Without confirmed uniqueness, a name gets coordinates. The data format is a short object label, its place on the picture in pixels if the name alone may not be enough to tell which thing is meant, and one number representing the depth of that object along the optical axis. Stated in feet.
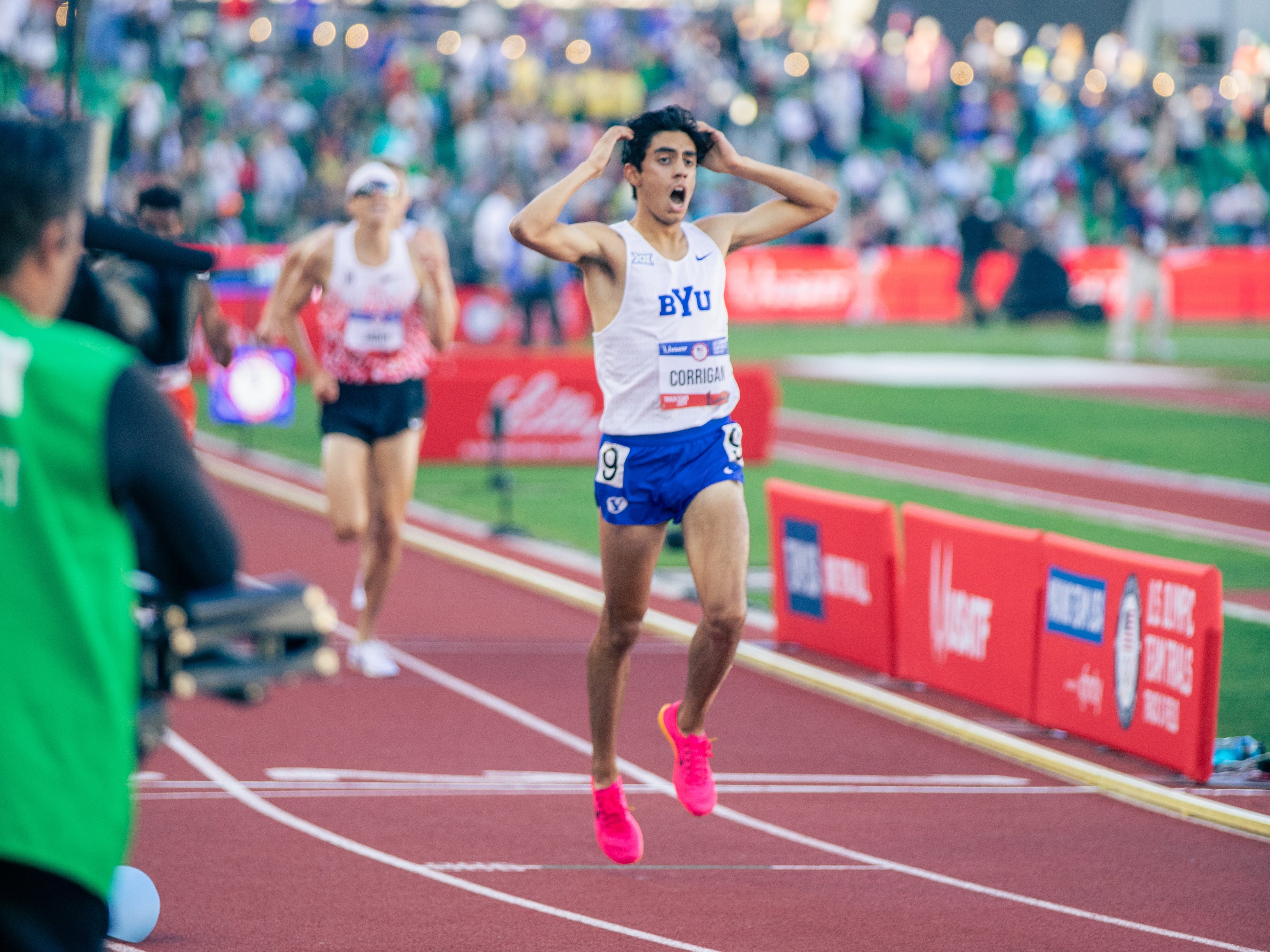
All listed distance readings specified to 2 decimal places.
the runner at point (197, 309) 47.62
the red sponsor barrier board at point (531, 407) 110.83
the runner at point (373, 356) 59.77
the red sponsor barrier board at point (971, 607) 55.72
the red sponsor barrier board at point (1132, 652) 47.91
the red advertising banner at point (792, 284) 237.04
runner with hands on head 40.04
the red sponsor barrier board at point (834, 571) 62.18
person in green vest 16.69
